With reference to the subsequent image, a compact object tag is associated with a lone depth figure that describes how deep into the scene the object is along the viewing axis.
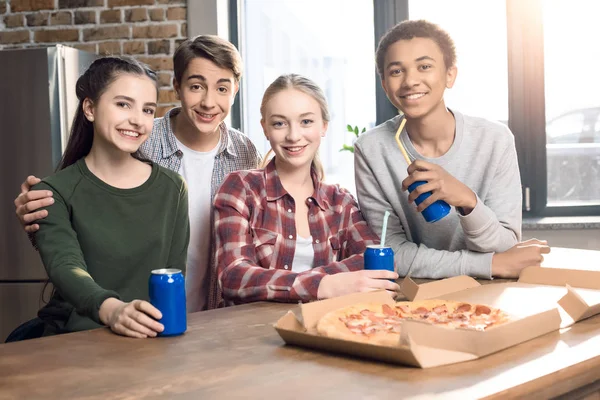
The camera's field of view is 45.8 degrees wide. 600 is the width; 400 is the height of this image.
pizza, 1.20
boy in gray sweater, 2.04
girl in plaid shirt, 1.78
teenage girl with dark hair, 1.71
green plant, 3.86
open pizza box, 1.11
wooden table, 1.02
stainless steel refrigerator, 3.30
